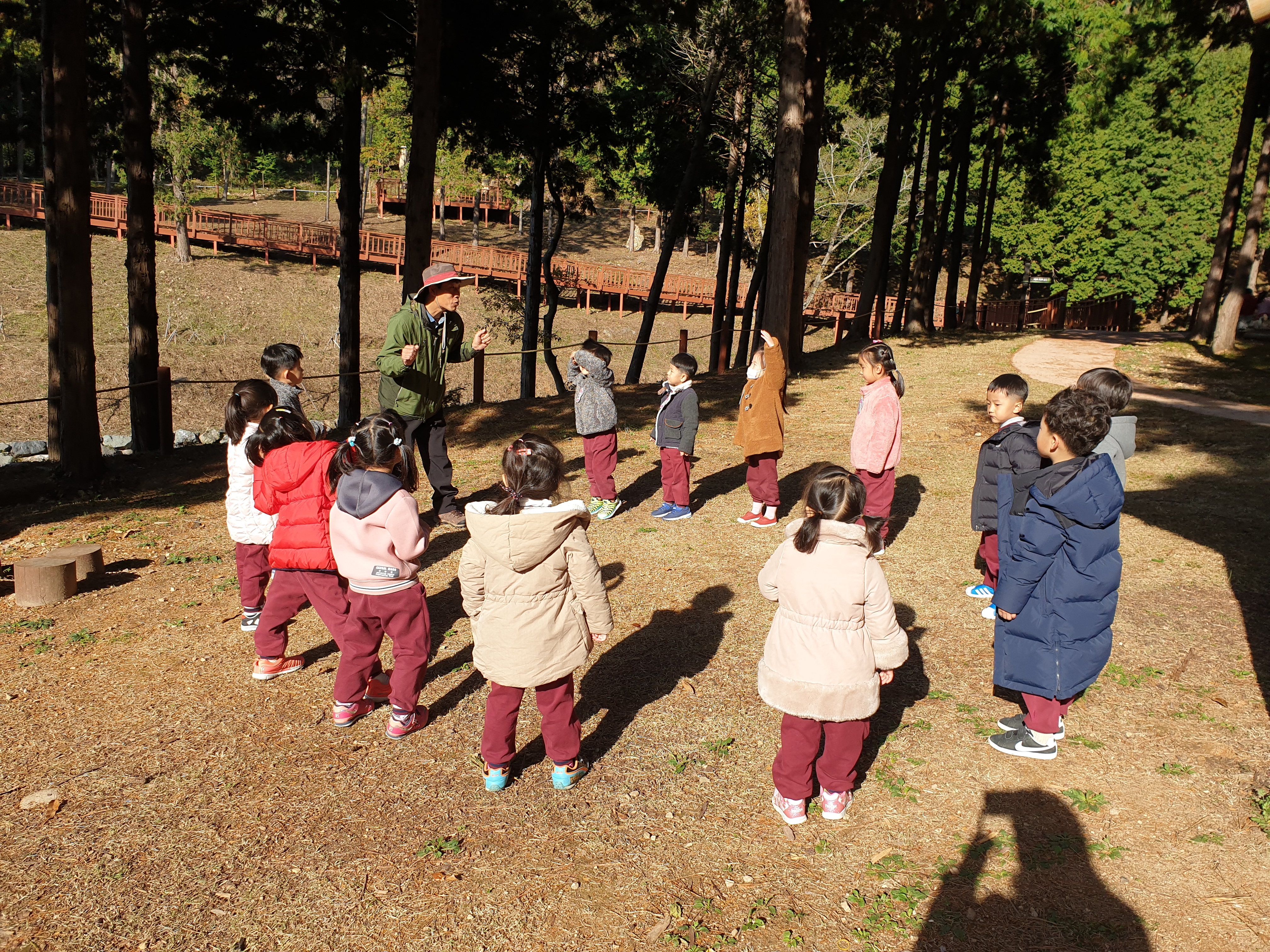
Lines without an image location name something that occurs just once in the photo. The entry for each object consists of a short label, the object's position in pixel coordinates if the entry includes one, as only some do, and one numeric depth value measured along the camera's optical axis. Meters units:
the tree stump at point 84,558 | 6.59
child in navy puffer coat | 3.93
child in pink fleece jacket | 6.32
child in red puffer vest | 4.64
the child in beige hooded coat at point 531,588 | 3.70
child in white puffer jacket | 5.16
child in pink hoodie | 4.16
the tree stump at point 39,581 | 6.27
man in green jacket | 6.53
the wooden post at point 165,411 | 11.20
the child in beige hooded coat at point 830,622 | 3.54
